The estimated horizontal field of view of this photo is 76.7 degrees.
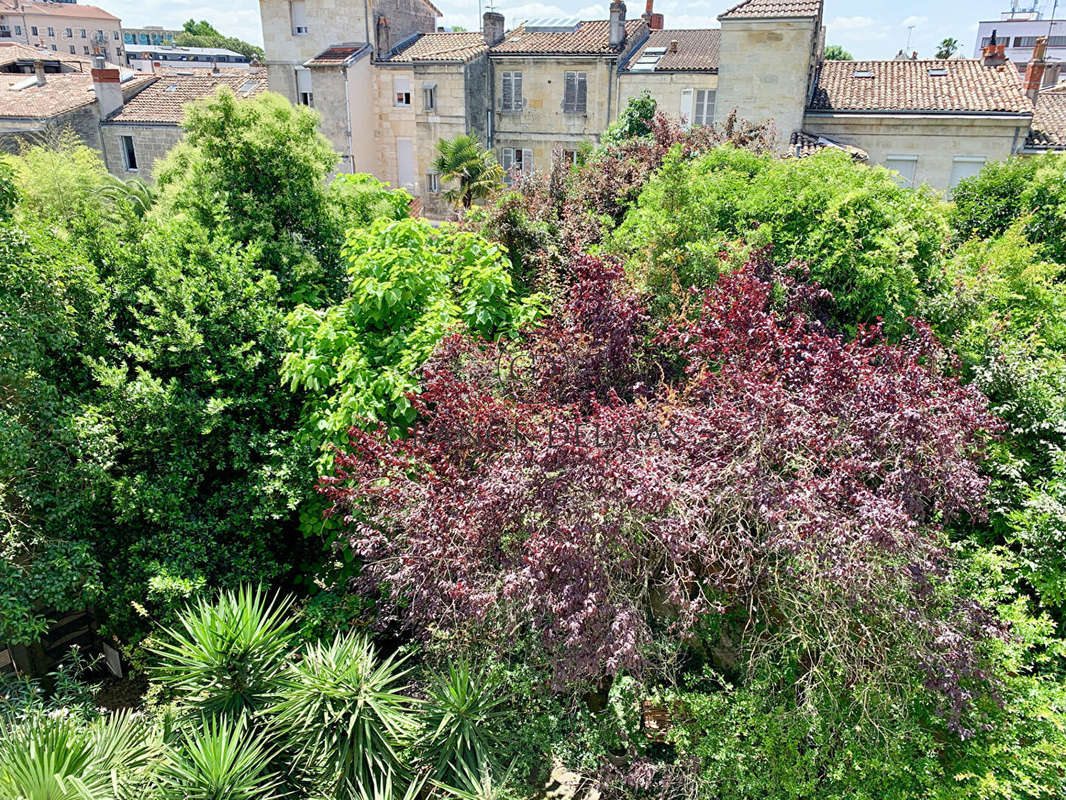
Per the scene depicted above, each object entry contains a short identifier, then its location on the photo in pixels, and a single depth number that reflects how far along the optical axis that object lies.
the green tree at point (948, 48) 65.71
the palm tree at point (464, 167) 26.78
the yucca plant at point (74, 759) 5.96
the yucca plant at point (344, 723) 6.86
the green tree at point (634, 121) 21.61
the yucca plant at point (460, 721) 6.81
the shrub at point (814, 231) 8.93
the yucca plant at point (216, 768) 6.18
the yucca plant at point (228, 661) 7.22
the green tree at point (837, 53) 69.81
